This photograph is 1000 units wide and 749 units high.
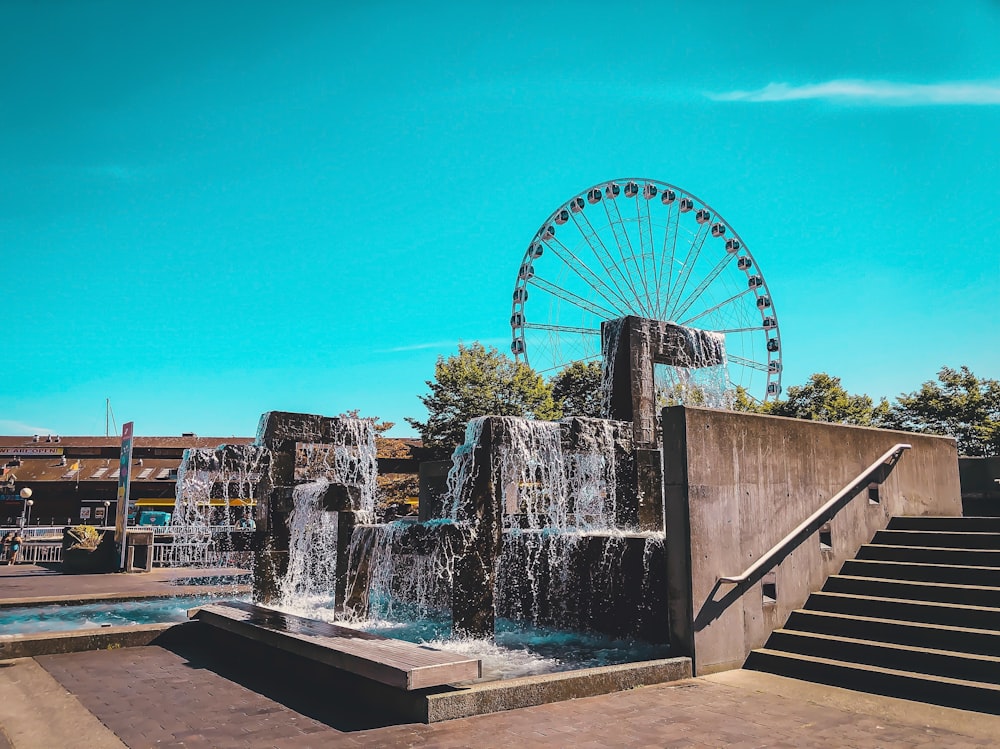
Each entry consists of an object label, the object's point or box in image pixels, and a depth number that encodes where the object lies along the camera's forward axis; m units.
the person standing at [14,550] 24.19
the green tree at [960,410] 36.56
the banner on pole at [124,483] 19.19
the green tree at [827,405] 40.03
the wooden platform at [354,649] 5.98
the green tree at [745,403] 40.51
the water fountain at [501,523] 9.21
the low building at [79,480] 47.91
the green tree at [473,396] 38.69
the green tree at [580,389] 38.09
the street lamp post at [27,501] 26.51
